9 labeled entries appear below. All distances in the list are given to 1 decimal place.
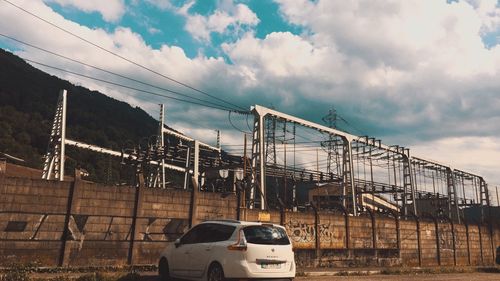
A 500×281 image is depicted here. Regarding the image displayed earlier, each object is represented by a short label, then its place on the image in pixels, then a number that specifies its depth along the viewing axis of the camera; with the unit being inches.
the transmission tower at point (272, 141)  1314.8
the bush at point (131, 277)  406.9
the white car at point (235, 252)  328.2
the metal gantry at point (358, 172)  1015.0
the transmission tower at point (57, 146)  1165.1
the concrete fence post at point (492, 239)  1457.9
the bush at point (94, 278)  382.2
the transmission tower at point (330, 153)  1503.8
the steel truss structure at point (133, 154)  1101.1
